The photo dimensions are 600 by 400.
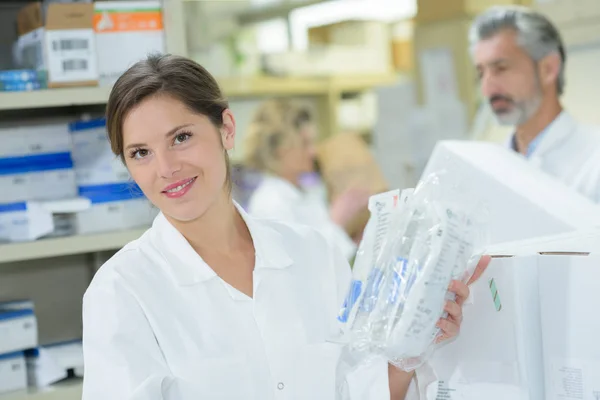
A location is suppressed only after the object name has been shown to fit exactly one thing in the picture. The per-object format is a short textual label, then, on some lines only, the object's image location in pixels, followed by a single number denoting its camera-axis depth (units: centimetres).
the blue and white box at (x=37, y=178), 219
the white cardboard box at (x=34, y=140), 221
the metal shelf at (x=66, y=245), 205
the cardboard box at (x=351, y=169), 448
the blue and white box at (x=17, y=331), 211
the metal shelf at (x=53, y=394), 209
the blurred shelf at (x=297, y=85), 522
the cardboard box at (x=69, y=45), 212
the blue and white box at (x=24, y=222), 211
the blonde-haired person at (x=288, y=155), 437
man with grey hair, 279
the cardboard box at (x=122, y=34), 219
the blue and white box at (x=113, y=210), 220
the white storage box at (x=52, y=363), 218
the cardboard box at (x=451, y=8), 397
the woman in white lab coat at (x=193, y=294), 144
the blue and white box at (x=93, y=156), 224
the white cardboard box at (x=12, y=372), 212
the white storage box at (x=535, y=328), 137
